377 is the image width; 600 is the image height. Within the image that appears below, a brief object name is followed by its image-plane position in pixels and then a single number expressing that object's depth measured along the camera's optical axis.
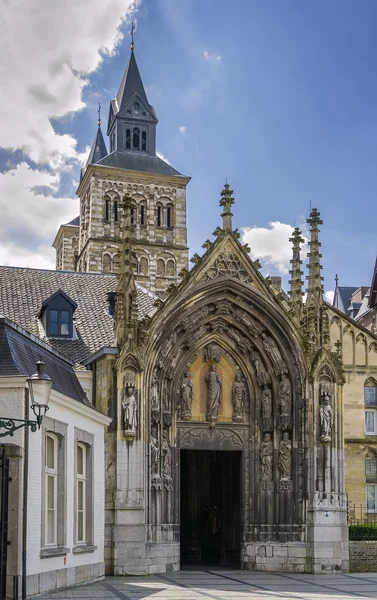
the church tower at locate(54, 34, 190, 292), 68.06
